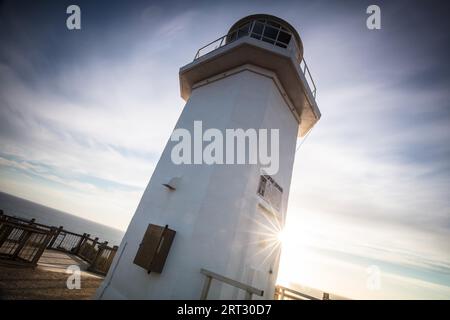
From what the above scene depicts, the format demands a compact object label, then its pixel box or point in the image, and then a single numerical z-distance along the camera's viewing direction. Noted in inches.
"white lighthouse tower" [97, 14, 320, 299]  234.1
